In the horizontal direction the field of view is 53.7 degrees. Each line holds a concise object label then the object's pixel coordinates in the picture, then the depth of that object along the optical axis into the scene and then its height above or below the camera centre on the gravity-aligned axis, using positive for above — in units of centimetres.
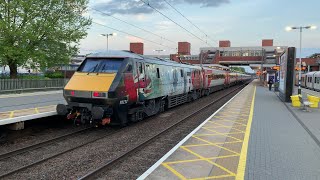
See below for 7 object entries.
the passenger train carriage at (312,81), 4353 -49
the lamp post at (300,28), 2943 +471
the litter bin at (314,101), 1827 -137
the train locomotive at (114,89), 1079 -44
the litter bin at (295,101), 1930 -147
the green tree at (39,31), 2692 +416
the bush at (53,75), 3559 +20
